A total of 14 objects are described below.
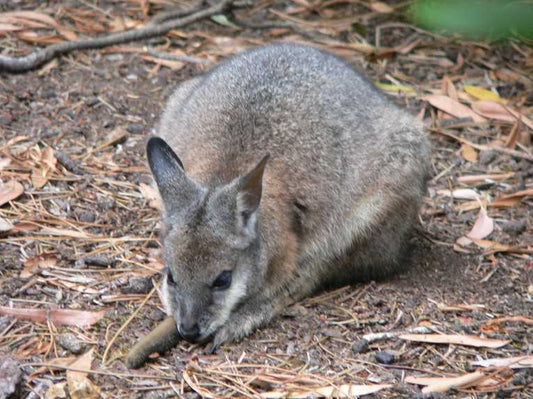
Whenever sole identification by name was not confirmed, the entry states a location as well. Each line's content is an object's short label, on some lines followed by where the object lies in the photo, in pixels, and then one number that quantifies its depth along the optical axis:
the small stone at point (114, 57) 14.73
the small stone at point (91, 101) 13.24
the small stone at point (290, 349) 8.31
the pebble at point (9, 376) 6.64
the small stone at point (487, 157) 13.16
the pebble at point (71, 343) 7.80
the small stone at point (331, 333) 8.62
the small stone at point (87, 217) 10.47
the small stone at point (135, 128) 12.84
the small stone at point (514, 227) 11.45
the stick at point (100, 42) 13.70
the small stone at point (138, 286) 9.13
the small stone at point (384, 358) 8.00
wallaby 8.20
